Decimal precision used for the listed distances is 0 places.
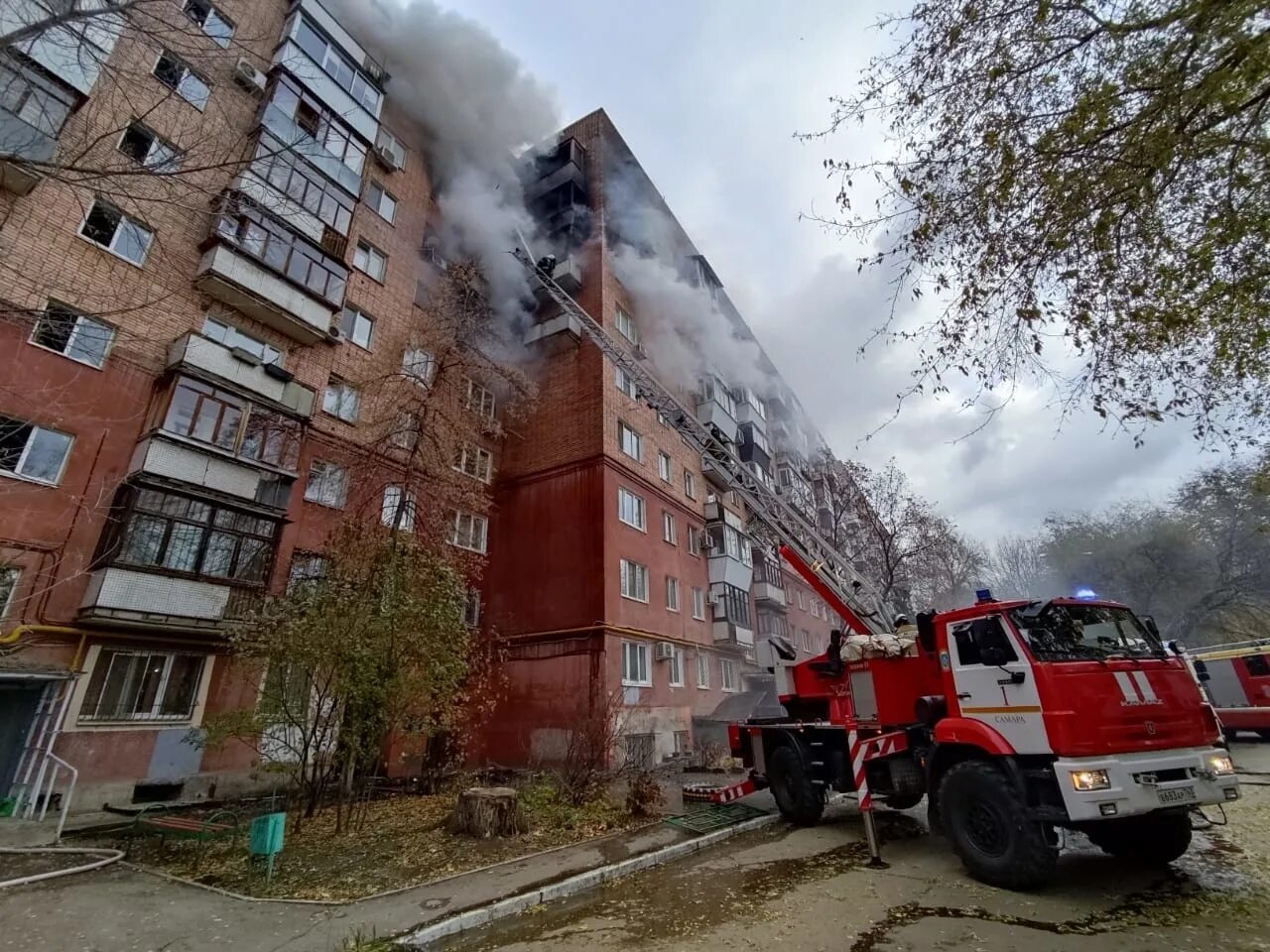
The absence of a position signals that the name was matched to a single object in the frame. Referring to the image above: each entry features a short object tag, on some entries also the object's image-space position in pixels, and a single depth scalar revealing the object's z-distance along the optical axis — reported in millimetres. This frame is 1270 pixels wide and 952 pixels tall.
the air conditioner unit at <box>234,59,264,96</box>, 16750
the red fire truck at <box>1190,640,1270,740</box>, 19438
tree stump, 8945
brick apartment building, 11445
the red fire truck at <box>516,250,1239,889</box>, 5926
